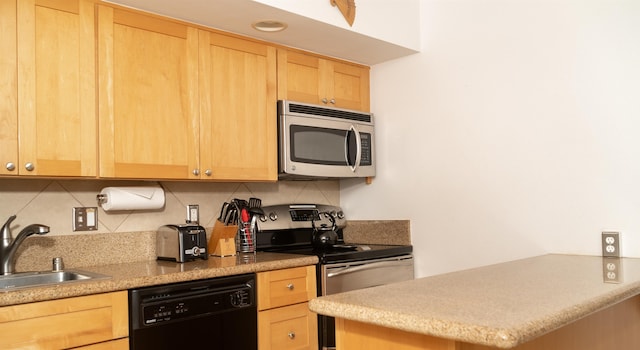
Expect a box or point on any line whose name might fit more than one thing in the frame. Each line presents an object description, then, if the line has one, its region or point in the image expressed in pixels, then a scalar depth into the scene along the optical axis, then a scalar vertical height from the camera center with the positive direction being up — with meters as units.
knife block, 2.92 -0.31
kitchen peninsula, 1.24 -0.34
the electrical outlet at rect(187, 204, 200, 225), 3.08 -0.17
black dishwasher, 2.20 -0.56
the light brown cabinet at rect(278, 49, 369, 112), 3.20 +0.61
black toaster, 2.71 -0.30
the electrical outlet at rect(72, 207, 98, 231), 2.65 -0.16
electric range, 2.91 -0.41
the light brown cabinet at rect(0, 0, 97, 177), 2.18 +0.40
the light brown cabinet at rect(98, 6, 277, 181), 2.49 +0.40
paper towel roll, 2.67 -0.07
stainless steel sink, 2.31 -0.40
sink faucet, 2.32 -0.23
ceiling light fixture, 2.84 +0.81
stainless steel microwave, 3.14 +0.23
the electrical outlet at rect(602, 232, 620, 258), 2.56 -0.31
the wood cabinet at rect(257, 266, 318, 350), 2.64 -0.63
